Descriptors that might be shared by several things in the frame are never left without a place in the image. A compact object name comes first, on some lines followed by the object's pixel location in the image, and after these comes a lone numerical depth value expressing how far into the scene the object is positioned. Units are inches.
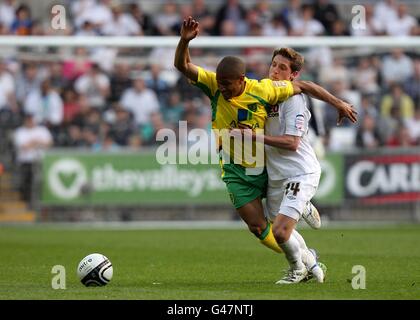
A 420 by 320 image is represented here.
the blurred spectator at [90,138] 792.9
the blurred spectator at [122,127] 799.1
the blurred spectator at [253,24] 868.2
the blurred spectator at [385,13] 892.0
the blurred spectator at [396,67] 822.5
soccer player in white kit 380.2
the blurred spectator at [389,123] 805.9
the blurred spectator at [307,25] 861.8
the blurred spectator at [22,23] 792.3
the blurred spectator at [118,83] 812.0
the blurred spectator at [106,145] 790.5
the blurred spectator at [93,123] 797.9
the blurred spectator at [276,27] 871.1
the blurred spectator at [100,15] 847.7
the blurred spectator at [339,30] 832.9
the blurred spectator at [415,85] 824.9
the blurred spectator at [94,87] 805.9
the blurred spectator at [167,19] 832.9
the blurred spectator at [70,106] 796.6
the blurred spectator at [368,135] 801.6
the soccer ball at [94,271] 374.6
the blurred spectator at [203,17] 865.5
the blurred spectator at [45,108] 792.3
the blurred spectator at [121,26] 840.3
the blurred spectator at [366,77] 818.8
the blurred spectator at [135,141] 797.9
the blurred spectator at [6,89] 784.9
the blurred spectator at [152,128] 796.0
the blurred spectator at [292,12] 886.2
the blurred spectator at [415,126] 805.2
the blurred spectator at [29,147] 774.5
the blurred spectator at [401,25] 872.3
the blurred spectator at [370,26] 847.4
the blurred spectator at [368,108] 807.7
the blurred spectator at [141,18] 852.0
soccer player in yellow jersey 373.7
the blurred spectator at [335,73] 807.1
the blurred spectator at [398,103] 811.4
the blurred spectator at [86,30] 821.2
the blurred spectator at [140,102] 802.2
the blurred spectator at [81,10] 849.7
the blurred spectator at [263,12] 891.4
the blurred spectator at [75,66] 812.0
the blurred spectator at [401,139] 800.3
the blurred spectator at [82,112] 797.9
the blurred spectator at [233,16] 876.0
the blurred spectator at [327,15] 863.1
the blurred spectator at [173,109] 796.0
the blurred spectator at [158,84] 808.3
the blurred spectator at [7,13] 824.3
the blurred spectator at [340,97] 800.9
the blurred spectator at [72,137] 789.9
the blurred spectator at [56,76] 800.9
